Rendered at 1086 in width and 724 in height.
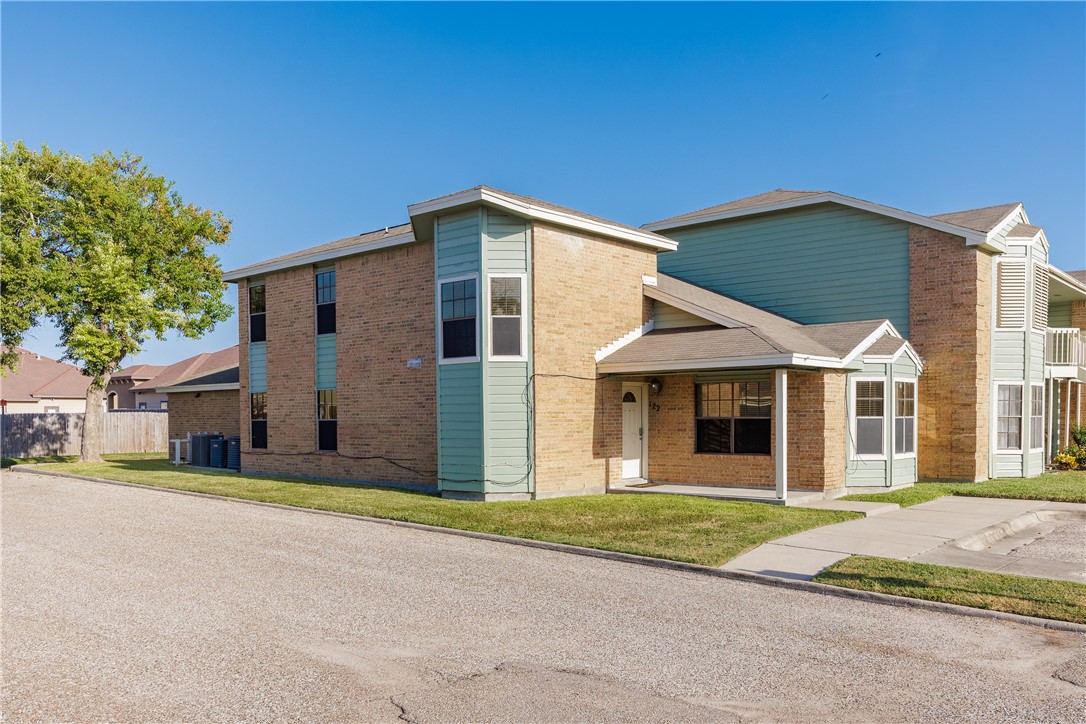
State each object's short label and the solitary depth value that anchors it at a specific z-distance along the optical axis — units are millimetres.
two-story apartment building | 15414
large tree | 25172
